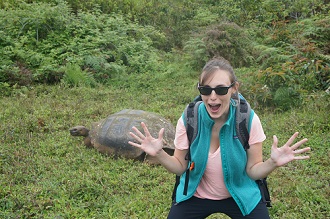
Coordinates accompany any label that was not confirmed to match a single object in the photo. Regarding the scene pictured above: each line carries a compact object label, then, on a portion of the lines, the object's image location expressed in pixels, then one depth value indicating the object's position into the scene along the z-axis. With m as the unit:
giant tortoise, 5.13
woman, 2.29
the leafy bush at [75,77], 8.44
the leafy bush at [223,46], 9.38
